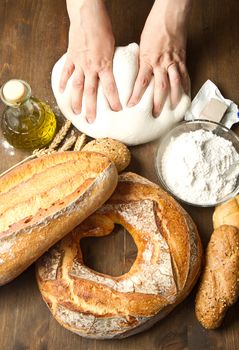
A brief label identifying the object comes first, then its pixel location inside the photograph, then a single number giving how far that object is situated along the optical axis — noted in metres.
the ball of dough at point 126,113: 1.24
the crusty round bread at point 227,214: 1.17
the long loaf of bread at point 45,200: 1.04
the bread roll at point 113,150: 1.21
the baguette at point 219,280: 1.10
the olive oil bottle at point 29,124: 1.21
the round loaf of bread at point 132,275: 1.07
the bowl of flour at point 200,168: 1.19
